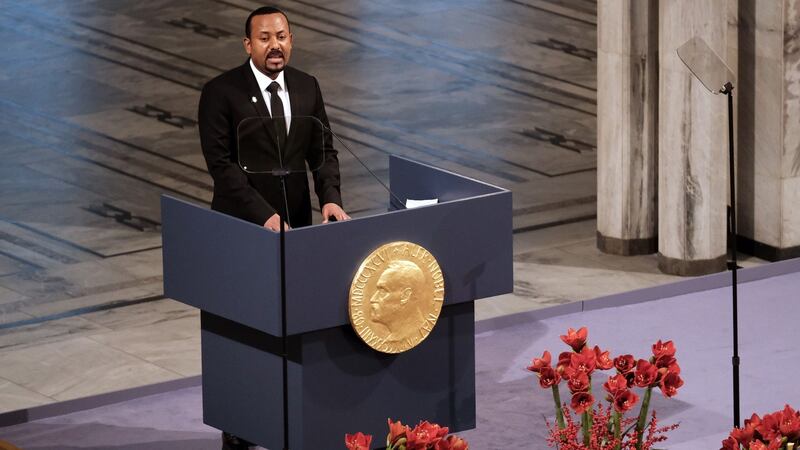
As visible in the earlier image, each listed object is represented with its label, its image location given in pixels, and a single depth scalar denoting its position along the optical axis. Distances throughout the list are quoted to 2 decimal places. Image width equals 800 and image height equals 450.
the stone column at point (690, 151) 17.81
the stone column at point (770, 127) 18.39
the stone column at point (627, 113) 18.62
